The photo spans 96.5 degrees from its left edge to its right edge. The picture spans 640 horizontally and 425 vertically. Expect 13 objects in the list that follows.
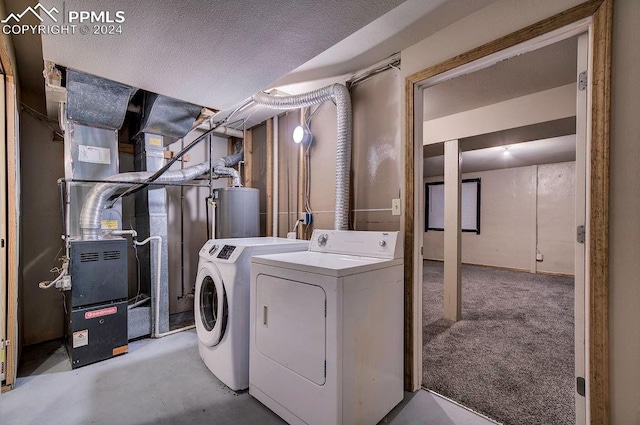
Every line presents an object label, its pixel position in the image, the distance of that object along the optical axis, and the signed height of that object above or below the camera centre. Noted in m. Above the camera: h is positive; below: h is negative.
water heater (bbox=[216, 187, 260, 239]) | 2.95 -0.02
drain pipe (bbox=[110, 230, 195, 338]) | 2.77 -0.72
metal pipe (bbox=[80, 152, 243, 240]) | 2.35 +0.08
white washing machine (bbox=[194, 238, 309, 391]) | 1.92 -0.70
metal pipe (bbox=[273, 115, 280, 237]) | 3.20 +0.38
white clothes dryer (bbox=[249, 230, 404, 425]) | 1.40 -0.68
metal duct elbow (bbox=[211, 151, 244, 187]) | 3.19 +0.45
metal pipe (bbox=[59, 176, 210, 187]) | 2.36 +0.24
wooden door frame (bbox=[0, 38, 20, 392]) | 1.94 -0.09
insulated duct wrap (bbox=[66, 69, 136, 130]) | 1.98 +0.85
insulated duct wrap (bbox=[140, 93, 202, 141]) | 2.44 +0.86
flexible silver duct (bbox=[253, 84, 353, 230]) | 2.24 +0.45
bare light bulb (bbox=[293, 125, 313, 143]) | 2.71 +0.71
